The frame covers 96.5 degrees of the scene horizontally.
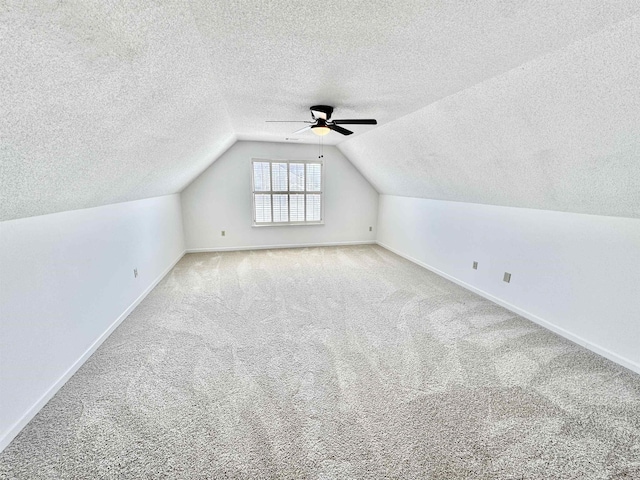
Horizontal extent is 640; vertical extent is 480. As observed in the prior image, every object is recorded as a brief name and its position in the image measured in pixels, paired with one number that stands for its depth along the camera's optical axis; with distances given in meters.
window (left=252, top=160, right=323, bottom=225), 5.70
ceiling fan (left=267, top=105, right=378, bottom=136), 2.65
